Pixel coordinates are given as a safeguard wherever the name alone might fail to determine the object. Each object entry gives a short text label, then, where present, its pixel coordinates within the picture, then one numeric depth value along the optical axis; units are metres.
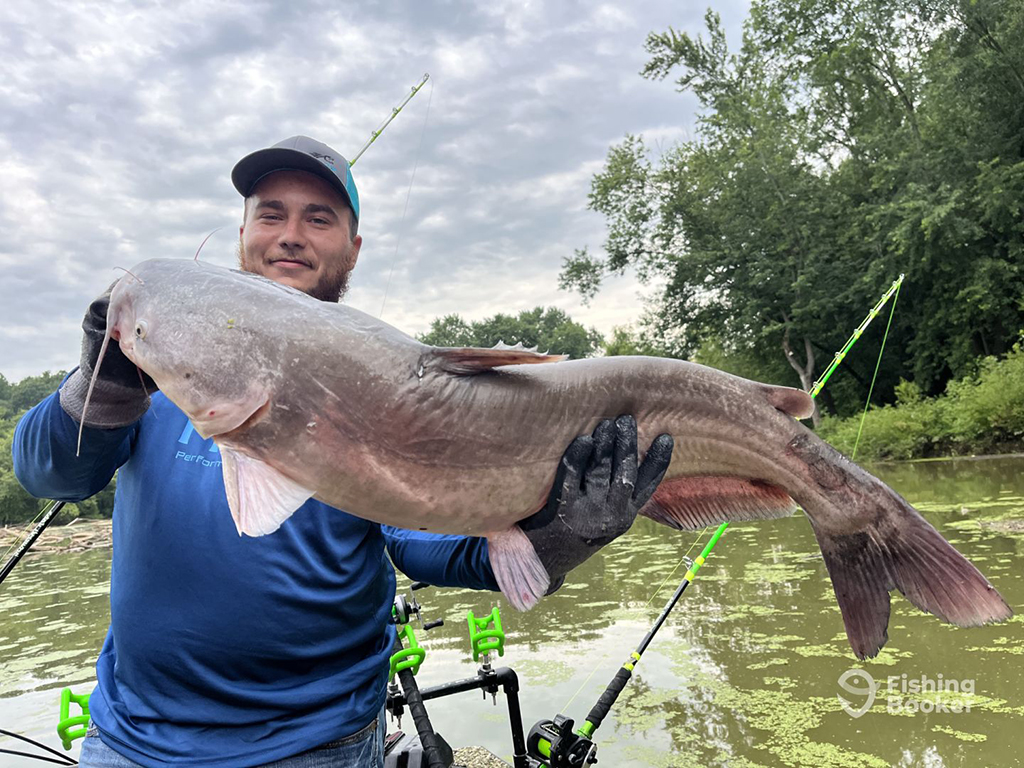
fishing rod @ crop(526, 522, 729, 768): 2.60
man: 1.60
